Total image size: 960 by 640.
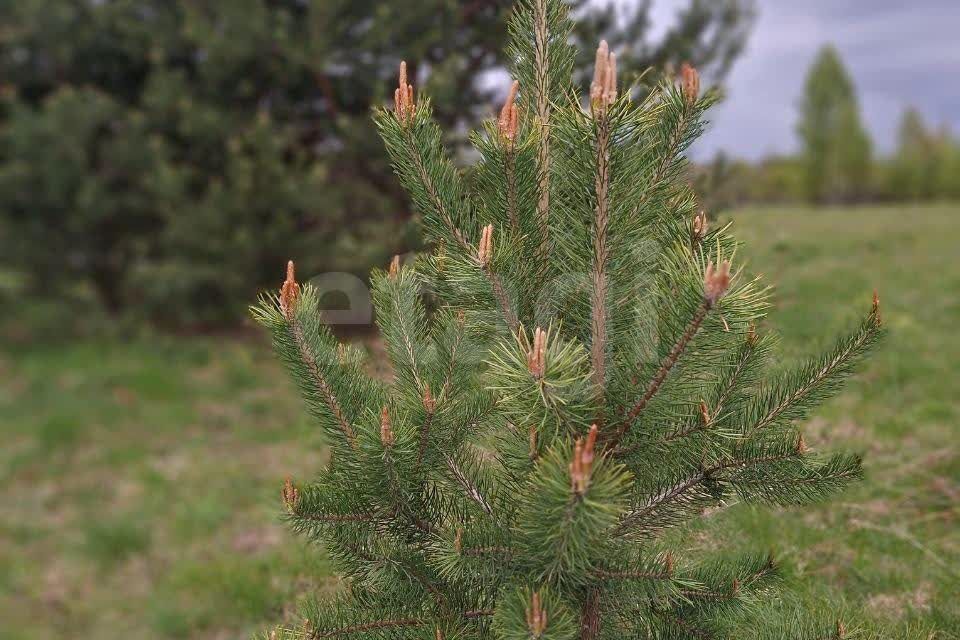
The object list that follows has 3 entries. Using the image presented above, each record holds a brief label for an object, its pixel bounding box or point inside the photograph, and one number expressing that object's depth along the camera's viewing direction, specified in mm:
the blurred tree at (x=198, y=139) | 7459
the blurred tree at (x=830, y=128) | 40031
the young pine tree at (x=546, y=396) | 1675
